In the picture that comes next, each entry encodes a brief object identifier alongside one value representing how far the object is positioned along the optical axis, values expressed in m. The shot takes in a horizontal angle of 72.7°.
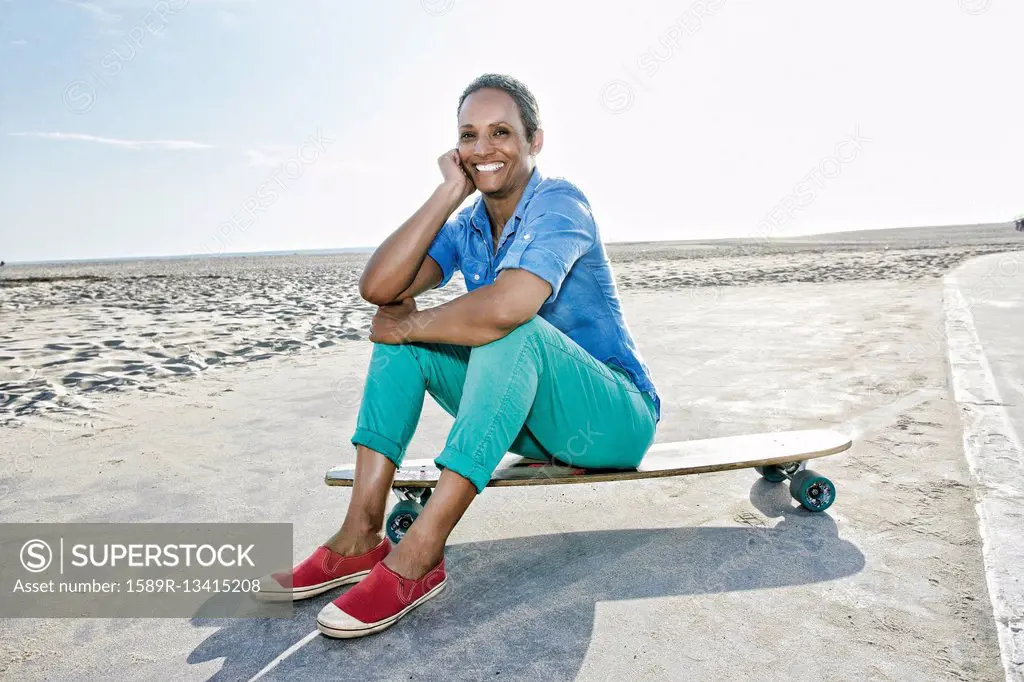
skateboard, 2.34
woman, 2.01
